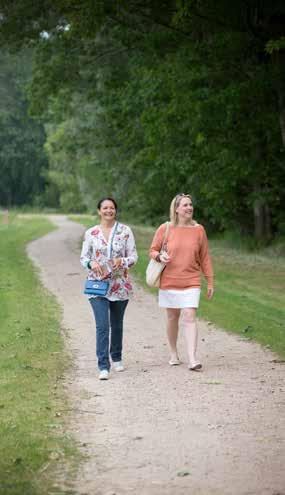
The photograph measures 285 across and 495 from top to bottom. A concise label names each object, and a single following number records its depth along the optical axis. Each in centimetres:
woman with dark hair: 1005
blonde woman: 1031
